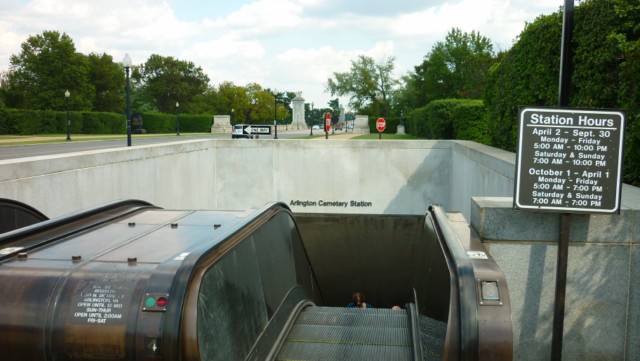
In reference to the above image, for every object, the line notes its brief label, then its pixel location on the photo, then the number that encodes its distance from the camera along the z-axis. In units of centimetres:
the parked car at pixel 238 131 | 2814
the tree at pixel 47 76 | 6706
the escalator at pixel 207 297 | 335
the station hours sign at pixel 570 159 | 476
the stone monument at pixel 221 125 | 7131
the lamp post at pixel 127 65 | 2123
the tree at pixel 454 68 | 6347
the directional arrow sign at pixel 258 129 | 2507
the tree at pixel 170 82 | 9075
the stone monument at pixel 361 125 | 7025
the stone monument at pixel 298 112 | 8181
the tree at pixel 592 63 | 625
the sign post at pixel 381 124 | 2692
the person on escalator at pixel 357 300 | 1060
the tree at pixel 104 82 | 7706
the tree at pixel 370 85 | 8931
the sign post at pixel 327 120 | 2864
